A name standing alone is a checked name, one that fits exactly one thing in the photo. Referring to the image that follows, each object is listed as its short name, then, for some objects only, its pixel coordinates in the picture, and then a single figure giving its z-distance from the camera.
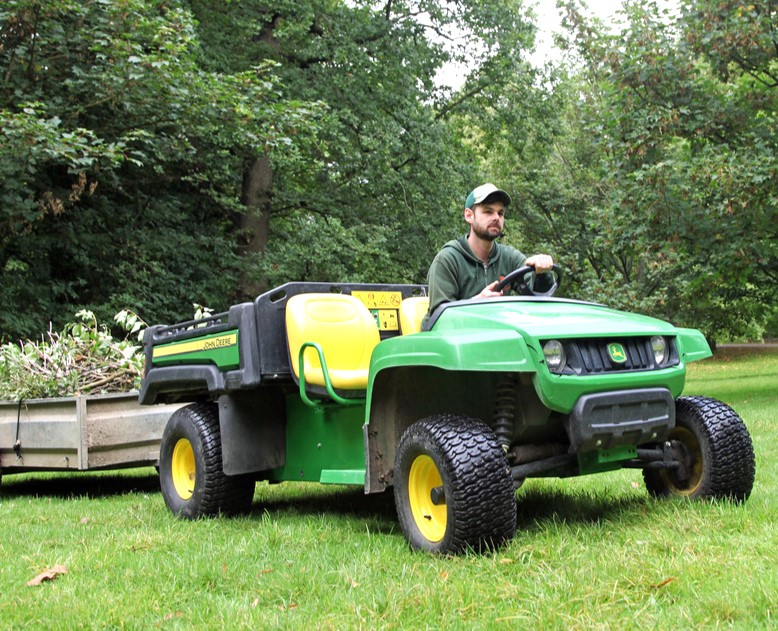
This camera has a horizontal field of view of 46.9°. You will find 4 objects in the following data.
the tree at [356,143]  16.02
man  4.72
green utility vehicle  3.71
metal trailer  6.52
